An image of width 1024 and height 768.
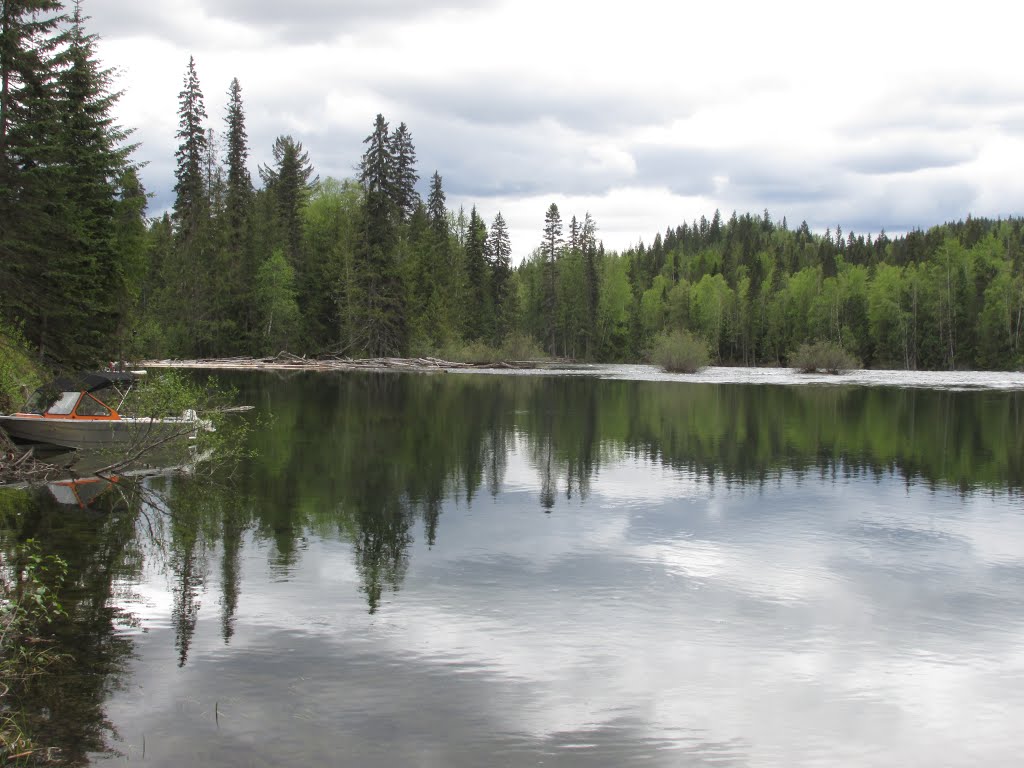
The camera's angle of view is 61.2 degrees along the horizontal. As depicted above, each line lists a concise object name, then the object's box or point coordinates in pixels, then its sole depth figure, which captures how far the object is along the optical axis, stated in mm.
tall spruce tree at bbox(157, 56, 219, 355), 72312
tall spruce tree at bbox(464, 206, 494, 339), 98719
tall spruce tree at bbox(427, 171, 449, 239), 97125
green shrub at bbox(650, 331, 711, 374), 73000
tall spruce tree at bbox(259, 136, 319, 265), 82750
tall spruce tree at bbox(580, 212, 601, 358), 113312
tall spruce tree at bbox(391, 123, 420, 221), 83938
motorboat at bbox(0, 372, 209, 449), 22172
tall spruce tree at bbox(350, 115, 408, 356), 74312
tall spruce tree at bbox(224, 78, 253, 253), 74875
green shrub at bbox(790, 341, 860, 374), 76562
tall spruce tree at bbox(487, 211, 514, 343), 100812
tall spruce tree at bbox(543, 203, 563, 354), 107875
